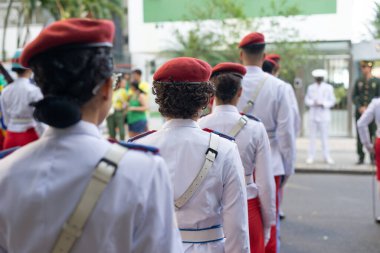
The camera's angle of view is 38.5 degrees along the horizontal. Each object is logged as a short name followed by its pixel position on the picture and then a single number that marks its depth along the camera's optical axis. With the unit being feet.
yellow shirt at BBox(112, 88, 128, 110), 39.24
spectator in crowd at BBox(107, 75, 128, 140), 39.28
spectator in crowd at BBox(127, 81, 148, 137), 36.94
